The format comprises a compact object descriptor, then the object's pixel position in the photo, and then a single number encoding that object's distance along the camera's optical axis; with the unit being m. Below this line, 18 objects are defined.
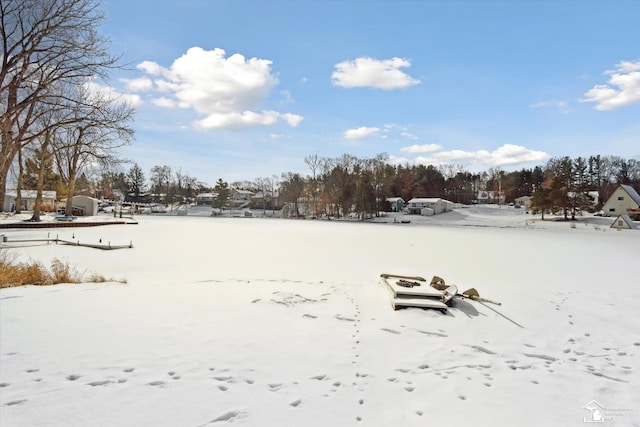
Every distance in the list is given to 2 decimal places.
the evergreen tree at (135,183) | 94.06
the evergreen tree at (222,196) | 87.38
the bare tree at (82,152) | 14.27
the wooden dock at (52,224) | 26.39
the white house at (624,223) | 47.51
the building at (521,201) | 90.96
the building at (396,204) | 83.43
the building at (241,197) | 106.94
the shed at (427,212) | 75.06
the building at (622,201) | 57.62
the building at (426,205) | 76.56
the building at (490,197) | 103.69
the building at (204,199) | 105.62
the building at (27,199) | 49.72
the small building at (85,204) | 46.22
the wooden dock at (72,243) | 17.29
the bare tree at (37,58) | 10.52
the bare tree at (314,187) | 80.38
